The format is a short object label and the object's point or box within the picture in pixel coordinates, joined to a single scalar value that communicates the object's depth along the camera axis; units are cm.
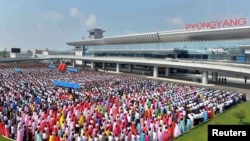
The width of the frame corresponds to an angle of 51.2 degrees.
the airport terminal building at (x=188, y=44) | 4082
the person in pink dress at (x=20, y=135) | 1223
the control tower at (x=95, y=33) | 8656
